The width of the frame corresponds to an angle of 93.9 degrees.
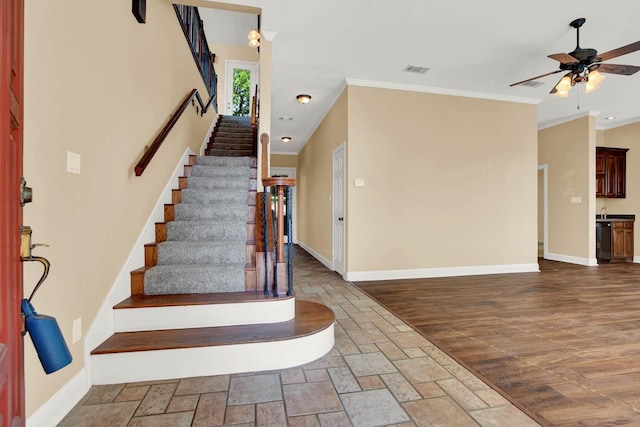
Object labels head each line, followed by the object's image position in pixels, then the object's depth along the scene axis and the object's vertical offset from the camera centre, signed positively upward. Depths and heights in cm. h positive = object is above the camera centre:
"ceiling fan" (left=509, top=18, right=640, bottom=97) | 315 +164
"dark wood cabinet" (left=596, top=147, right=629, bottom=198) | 644 +94
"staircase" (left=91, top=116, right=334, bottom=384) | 182 -71
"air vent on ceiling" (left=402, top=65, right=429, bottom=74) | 420 +209
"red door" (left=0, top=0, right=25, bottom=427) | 63 +0
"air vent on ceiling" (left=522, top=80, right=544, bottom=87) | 456 +204
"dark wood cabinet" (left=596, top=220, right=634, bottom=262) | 623 -52
